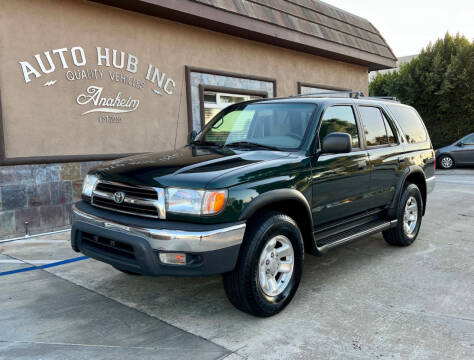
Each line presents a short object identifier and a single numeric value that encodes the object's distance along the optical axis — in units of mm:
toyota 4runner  3121
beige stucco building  6492
